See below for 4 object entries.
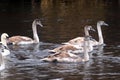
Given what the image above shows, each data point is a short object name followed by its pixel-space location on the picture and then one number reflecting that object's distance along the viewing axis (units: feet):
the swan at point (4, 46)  71.36
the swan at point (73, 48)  73.56
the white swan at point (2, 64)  60.98
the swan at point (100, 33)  82.32
